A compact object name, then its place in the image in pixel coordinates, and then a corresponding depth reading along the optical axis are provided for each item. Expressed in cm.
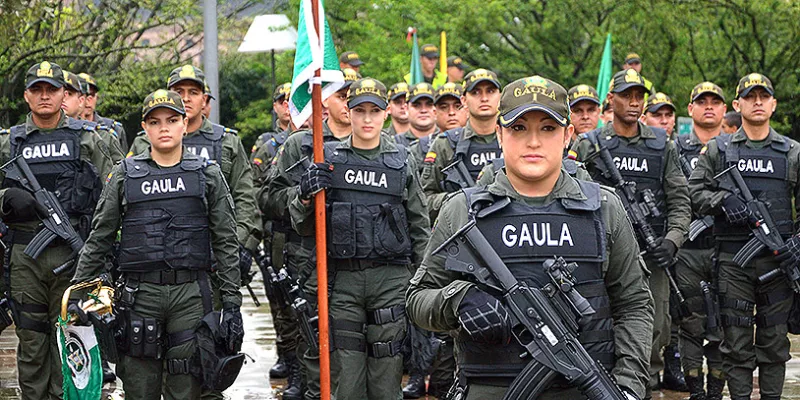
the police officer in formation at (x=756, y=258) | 845
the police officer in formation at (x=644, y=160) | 856
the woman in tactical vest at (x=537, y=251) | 427
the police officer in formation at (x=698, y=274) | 898
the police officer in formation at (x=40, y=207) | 815
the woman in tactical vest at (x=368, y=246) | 735
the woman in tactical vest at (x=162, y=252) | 689
